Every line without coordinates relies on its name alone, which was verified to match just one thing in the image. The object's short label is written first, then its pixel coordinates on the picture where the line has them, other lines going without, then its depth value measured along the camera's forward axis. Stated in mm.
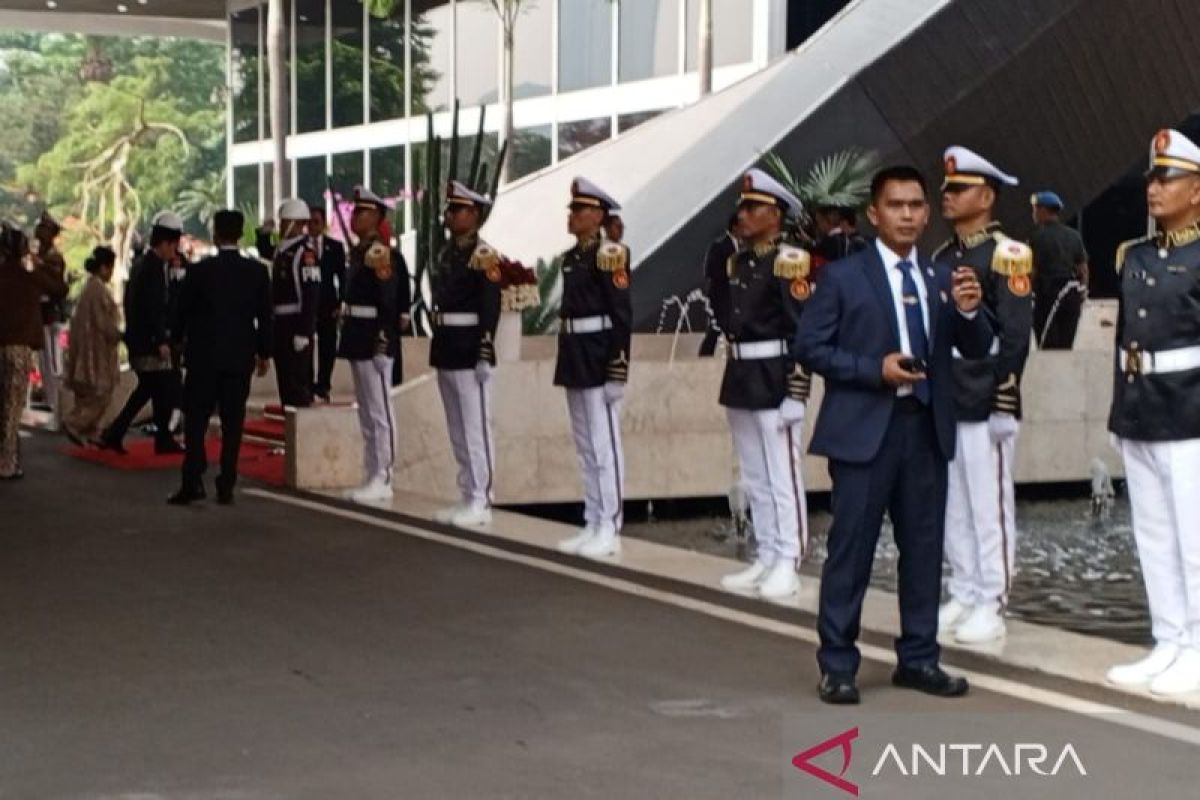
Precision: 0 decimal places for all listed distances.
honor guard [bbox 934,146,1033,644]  8289
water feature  10391
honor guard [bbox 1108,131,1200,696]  7492
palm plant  19094
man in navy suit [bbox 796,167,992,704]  7332
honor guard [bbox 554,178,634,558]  11227
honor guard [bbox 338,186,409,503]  13586
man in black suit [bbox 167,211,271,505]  13508
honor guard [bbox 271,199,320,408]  17859
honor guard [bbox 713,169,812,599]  9766
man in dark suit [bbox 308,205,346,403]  18422
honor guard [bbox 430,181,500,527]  12359
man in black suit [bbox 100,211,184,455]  16812
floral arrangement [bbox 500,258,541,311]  14305
